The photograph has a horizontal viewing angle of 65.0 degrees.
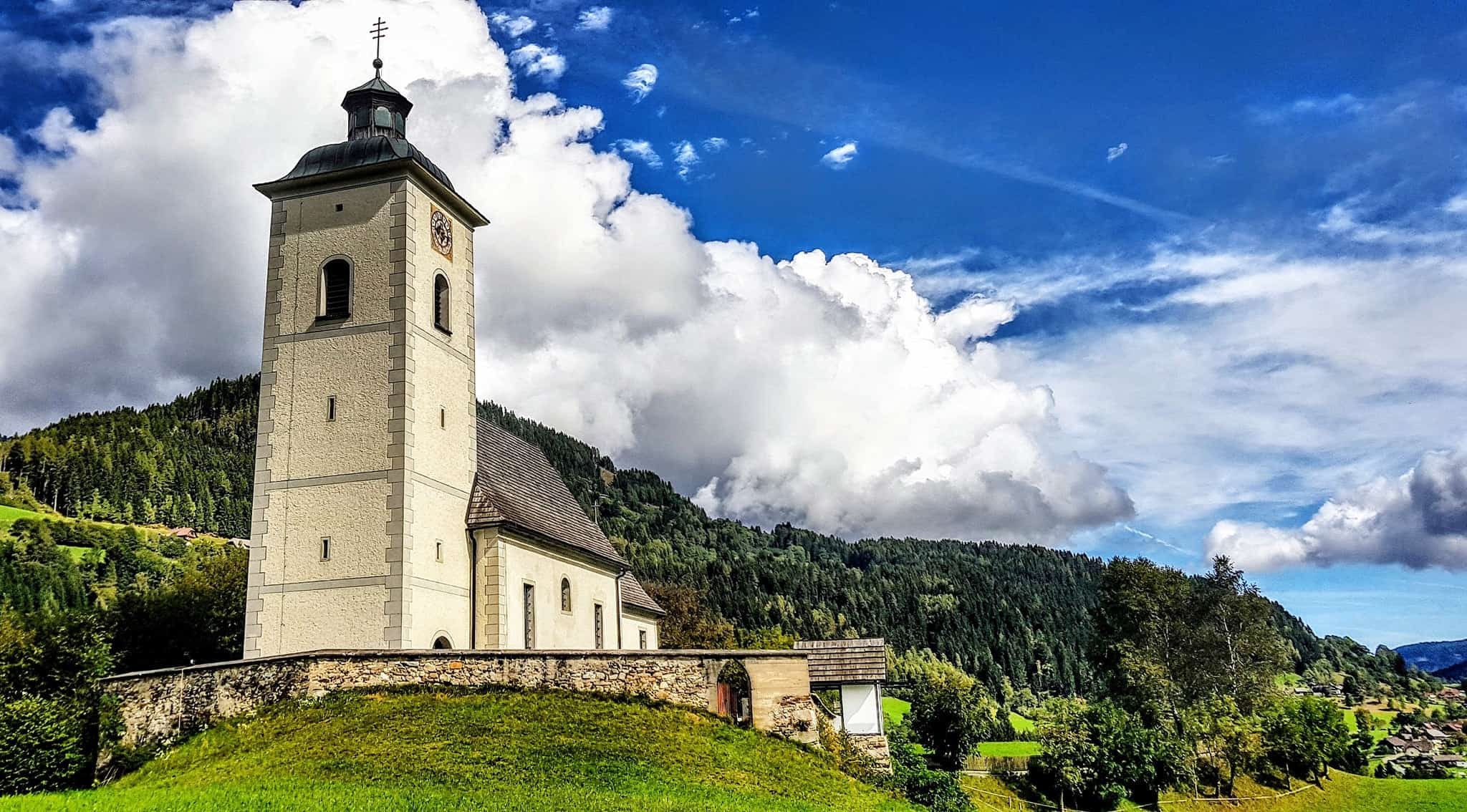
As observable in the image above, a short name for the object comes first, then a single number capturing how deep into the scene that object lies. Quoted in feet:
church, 101.04
